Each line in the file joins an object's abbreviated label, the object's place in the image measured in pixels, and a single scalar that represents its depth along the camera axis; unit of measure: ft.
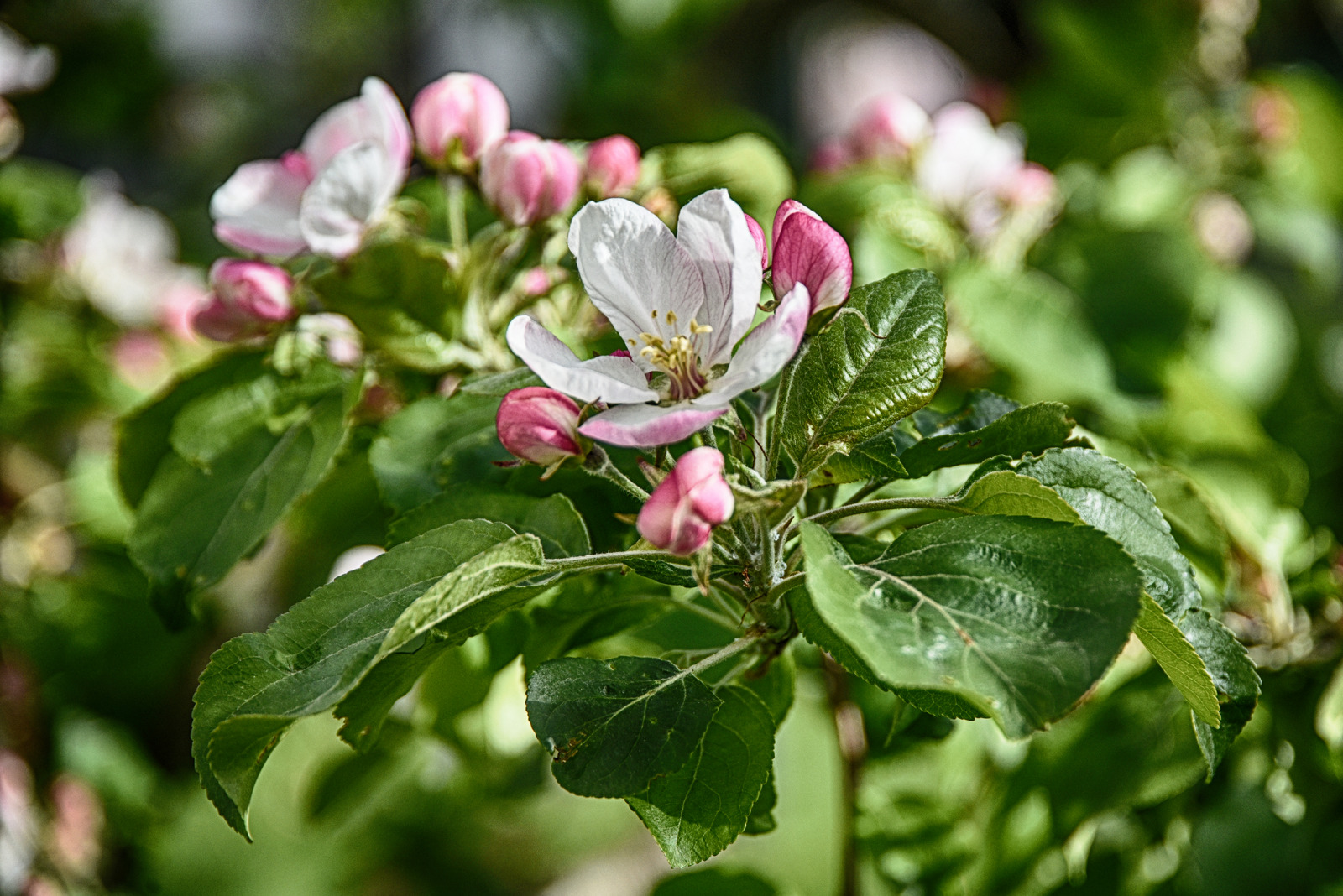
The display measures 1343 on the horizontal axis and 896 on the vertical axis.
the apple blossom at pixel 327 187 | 1.90
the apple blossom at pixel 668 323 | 1.71
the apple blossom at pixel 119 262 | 3.41
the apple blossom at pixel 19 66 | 3.45
